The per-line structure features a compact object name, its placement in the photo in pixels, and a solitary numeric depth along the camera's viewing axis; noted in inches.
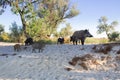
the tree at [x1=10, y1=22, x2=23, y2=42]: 598.3
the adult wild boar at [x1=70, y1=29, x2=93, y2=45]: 365.6
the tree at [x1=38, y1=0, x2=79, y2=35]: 722.2
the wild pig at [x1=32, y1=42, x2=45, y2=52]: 317.2
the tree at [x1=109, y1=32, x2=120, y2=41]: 520.7
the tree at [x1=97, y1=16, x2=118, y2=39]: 960.4
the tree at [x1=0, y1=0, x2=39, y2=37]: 490.2
